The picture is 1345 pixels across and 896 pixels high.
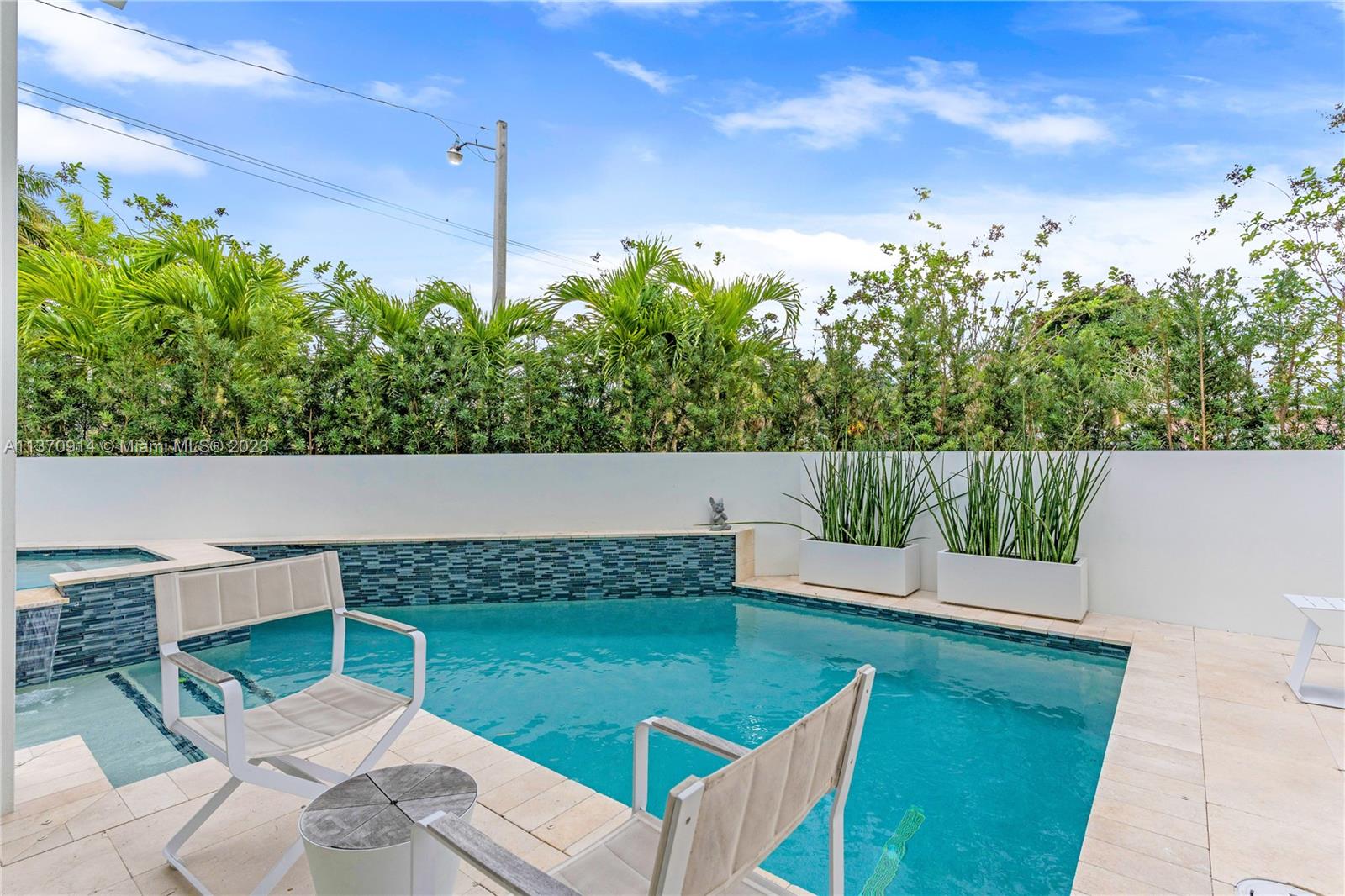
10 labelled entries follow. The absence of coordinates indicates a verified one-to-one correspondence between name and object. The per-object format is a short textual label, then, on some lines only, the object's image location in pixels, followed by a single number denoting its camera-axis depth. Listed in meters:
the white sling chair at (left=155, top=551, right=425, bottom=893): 1.95
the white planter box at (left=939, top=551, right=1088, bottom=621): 5.19
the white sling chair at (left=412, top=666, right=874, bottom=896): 1.10
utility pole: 8.45
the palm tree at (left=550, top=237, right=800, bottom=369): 6.99
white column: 2.15
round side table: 1.50
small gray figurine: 6.99
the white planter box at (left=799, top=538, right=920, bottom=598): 5.96
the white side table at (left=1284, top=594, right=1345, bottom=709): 3.50
